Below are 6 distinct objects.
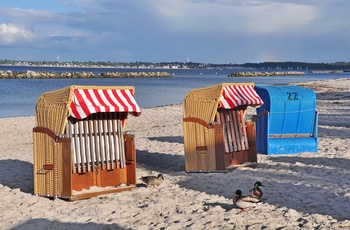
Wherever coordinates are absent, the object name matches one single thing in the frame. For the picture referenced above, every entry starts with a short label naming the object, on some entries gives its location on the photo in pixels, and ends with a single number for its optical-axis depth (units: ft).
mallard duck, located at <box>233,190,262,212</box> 24.80
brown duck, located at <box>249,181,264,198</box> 25.77
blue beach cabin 41.86
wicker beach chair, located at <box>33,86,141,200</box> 28.09
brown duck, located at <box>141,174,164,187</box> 30.58
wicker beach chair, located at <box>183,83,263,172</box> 34.76
